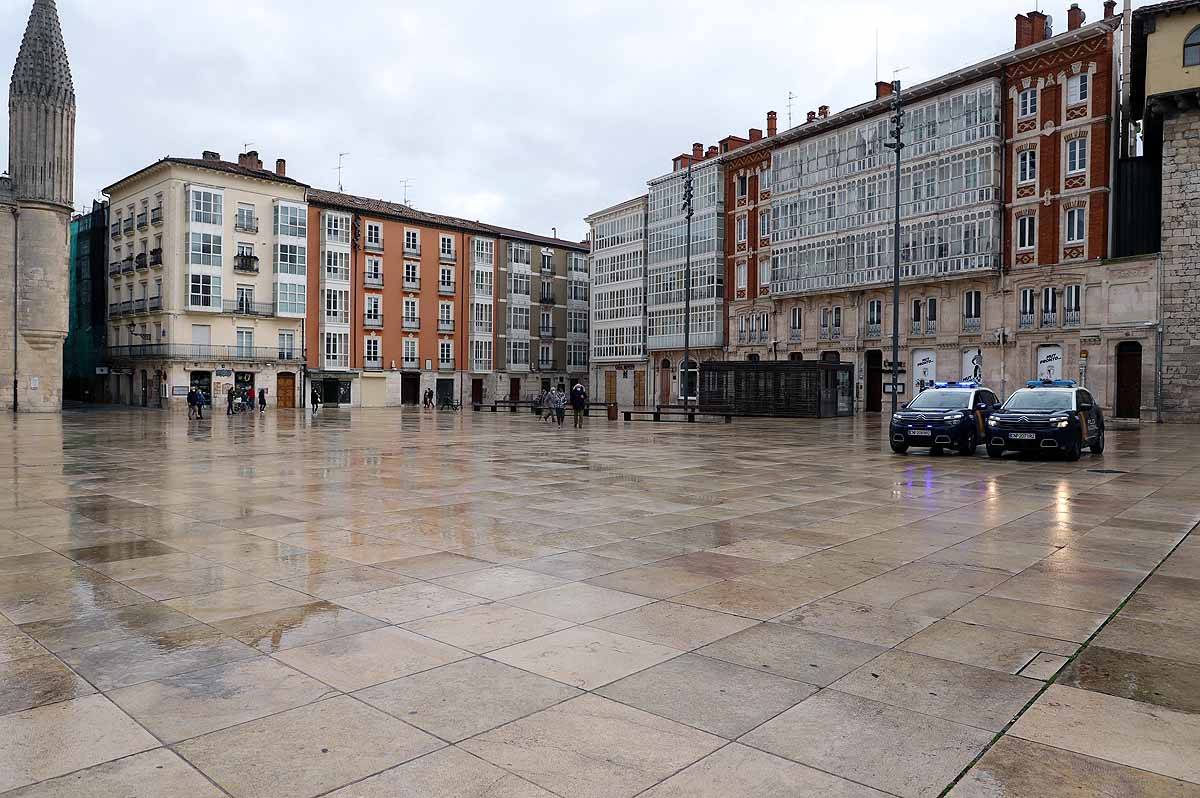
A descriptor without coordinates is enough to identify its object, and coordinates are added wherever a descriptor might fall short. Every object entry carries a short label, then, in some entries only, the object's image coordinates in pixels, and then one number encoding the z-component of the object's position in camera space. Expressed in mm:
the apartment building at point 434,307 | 62750
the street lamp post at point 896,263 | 31275
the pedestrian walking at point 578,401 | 31902
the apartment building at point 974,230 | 38875
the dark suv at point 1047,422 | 17453
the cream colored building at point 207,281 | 55500
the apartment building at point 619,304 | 66812
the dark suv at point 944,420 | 18547
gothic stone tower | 42594
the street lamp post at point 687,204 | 41719
